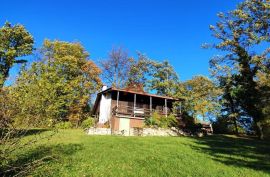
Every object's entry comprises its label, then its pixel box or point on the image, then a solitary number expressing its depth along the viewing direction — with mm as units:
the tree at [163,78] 25158
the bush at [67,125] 17543
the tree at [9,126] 3551
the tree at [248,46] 10306
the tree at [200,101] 24250
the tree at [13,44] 18698
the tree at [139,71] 26345
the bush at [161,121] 14285
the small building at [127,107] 15154
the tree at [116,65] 26083
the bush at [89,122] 16499
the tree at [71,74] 21073
